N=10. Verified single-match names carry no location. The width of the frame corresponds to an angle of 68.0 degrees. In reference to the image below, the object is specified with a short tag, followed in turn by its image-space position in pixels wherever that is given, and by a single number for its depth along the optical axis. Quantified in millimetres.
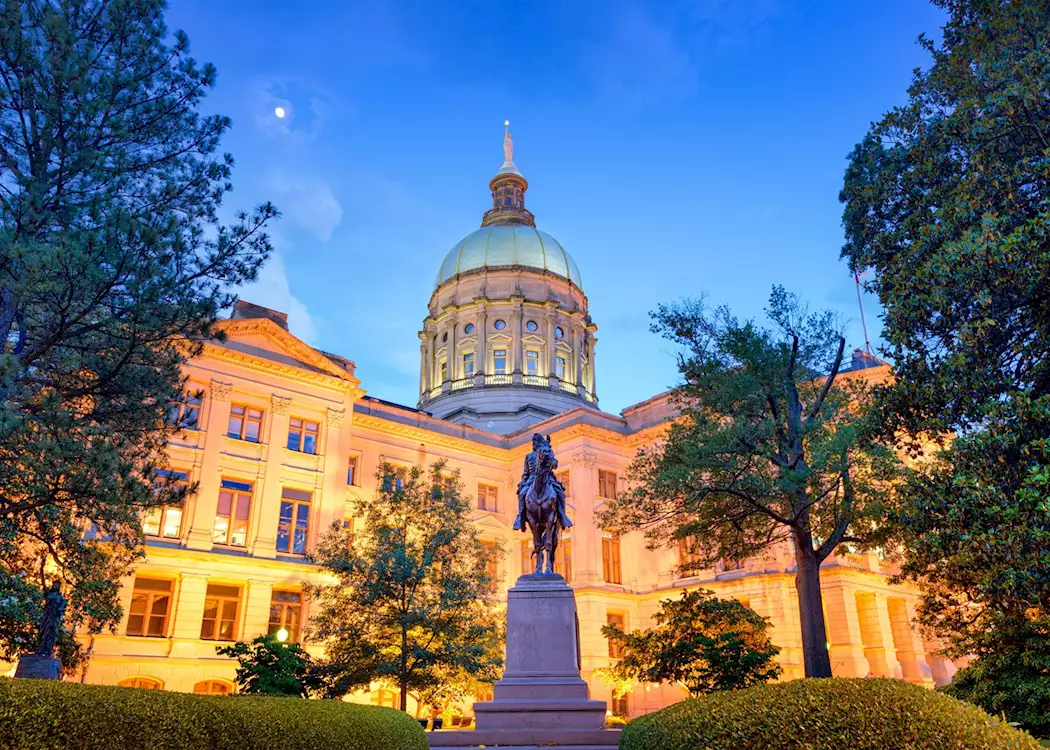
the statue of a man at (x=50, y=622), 17891
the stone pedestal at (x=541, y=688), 14633
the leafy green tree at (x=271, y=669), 19047
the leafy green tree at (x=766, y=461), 21359
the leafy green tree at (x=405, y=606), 26438
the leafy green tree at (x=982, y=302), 10594
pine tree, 13117
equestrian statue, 17766
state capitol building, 34594
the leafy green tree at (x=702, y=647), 24312
